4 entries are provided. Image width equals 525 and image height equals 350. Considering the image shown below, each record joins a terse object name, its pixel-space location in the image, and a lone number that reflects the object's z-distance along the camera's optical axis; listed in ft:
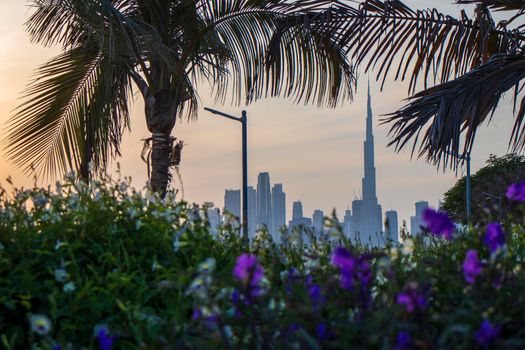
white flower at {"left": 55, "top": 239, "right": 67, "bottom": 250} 11.76
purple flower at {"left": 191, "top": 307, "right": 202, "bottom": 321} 8.61
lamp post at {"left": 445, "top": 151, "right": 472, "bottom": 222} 26.48
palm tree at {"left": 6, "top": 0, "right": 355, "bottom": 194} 36.55
